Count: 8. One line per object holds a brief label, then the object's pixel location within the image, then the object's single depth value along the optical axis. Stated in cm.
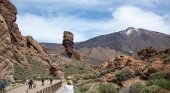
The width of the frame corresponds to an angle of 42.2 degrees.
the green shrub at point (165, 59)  1591
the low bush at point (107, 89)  1512
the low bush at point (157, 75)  1402
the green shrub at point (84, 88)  1773
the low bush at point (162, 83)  1254
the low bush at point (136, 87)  1315
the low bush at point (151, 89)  1169
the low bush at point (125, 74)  1665
